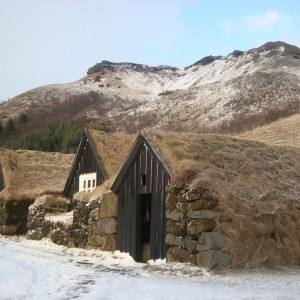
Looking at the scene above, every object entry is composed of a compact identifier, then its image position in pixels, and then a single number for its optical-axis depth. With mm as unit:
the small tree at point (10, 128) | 82812
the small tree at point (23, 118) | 99562
